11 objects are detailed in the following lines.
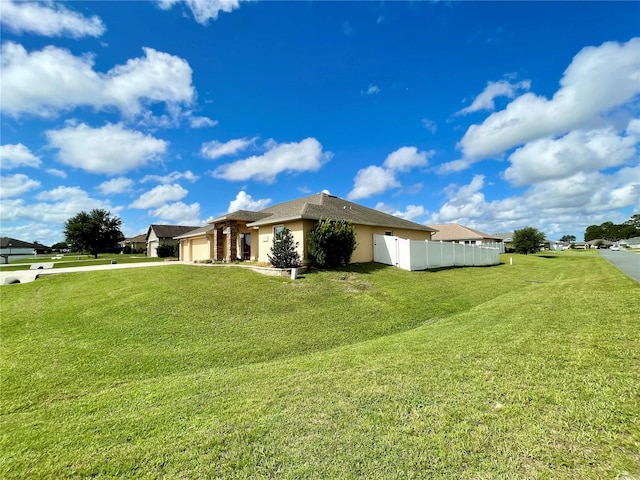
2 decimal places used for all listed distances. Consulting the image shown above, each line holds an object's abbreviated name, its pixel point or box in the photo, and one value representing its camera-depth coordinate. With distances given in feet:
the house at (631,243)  292.61
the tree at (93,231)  119.65
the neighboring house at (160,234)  143.23
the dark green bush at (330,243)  50.55
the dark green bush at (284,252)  48.62
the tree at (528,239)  145.38
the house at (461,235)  150.10
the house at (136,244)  178.10
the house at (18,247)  213.73
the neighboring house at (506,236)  222.07
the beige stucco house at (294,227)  54.65
